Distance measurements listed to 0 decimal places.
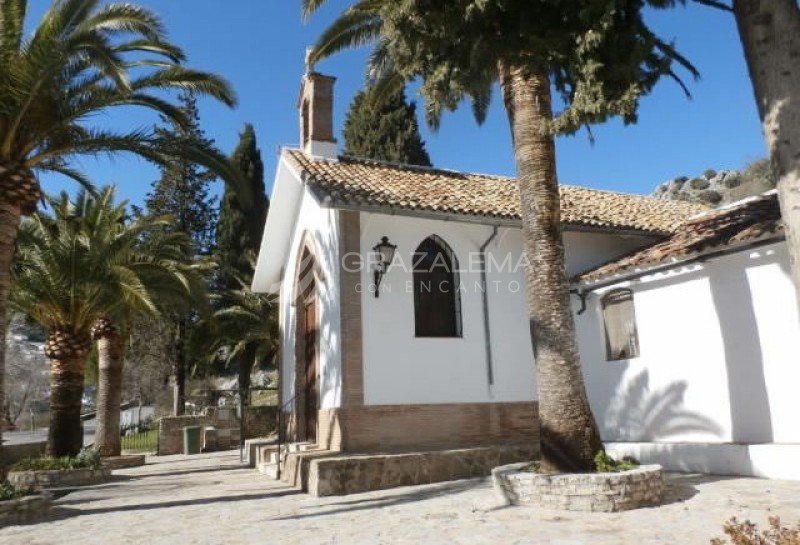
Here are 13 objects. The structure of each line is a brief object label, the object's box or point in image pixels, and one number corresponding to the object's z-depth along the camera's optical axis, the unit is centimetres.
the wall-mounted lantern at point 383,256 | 1077
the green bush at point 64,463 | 1314
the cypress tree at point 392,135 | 2872
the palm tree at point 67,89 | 905
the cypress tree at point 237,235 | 3061
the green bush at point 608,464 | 751
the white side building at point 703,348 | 865
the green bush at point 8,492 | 852
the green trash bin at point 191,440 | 2105
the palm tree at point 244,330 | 2542
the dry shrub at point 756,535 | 349
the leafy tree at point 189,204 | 3177
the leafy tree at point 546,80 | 691
